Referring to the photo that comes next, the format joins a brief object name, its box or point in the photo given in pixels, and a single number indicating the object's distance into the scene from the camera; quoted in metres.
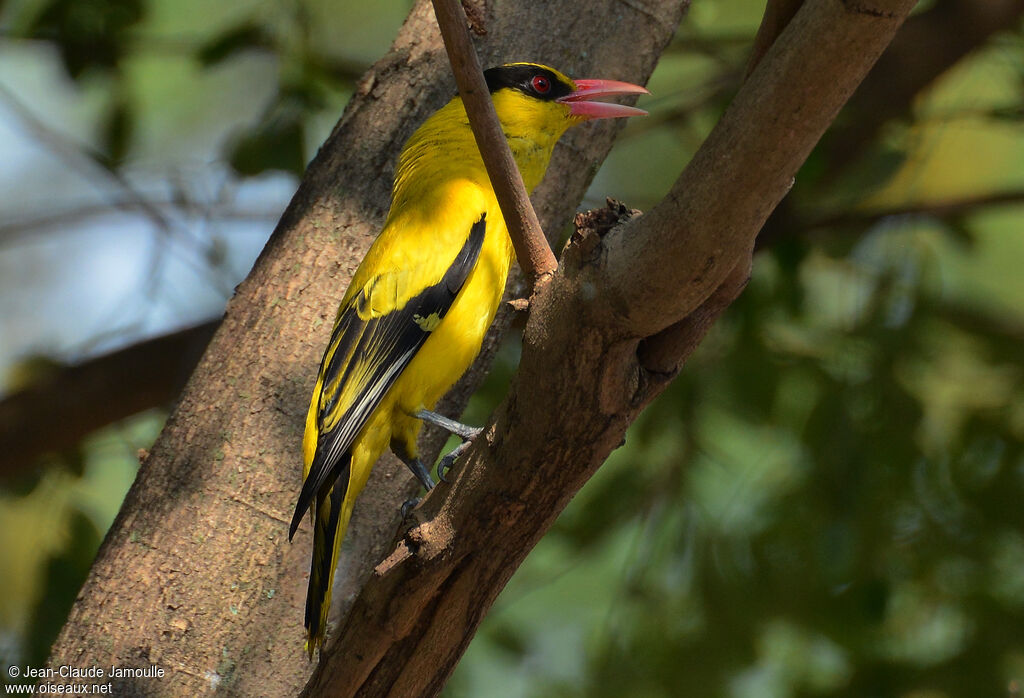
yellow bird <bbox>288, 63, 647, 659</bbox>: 5.80
